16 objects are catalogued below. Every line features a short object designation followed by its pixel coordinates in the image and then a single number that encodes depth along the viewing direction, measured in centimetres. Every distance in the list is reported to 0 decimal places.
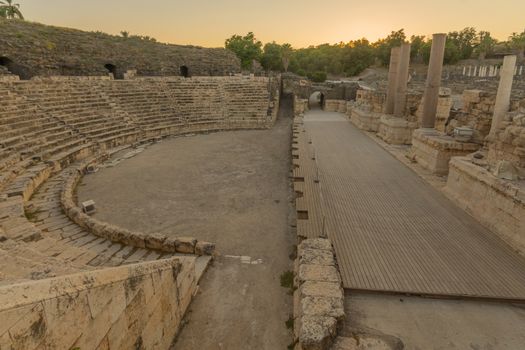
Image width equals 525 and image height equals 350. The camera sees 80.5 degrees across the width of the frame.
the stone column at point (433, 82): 1049
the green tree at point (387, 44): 5184
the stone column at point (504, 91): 756
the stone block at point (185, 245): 606
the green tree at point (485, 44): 5542
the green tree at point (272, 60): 4538
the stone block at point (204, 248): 600
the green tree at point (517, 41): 5368
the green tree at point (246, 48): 4272
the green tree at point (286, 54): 4399
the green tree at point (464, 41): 5612
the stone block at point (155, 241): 611
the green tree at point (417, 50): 5538
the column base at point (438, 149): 895
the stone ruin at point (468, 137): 605
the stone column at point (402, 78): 1408
